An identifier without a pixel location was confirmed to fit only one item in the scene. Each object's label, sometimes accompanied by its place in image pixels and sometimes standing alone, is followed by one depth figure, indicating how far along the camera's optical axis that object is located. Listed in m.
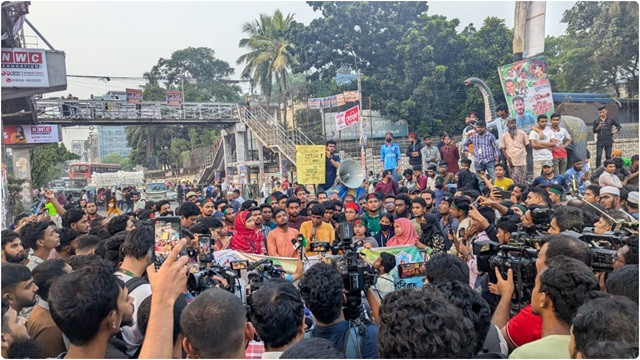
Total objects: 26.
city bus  43.06
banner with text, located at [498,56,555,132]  13.44
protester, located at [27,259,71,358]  2.96
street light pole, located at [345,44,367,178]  16.11
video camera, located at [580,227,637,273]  2.98
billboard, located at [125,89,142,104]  29.21
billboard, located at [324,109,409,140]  26.20
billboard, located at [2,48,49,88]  13.65
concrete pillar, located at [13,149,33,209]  19.27
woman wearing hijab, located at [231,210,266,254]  6.69
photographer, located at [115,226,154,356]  3.59
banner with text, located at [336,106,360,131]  17.11
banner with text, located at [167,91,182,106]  30.42
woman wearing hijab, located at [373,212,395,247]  6.71
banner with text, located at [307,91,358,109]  25.08
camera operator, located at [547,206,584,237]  4.15
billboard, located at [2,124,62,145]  20.53
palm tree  33.28
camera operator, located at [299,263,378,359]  2.85
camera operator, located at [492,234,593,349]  2.83
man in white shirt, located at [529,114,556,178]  9.09
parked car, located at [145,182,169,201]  27.98
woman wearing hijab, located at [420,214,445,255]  5.88
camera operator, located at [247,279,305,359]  2.58
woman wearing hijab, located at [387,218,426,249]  6.23
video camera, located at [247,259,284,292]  3.54
